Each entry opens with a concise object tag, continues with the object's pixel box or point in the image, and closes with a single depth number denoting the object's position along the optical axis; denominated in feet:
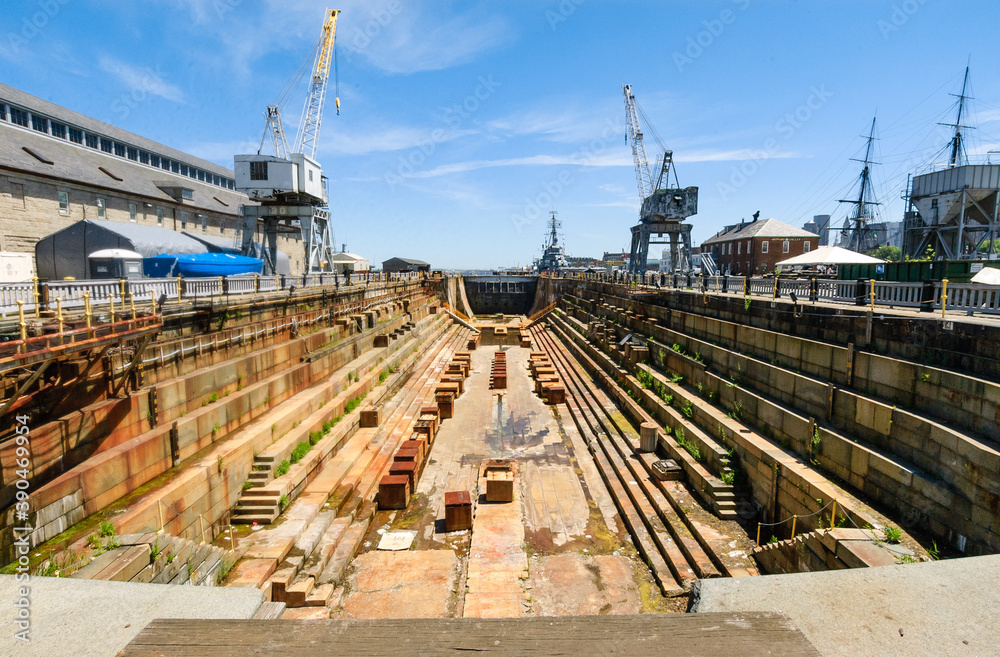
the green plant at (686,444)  44.21
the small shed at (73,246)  90.17
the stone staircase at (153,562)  23.43
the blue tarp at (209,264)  64.08
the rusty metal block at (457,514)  39.70
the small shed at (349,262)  207.49
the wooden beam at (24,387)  24.18
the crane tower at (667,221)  161.30
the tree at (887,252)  221.46
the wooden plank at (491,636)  11.12
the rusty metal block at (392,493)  43.45
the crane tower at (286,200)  108.78
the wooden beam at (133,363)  33.35
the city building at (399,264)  296.75
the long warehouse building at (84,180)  91.71
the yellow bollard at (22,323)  24.25
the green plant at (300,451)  45.17
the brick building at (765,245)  179.93
